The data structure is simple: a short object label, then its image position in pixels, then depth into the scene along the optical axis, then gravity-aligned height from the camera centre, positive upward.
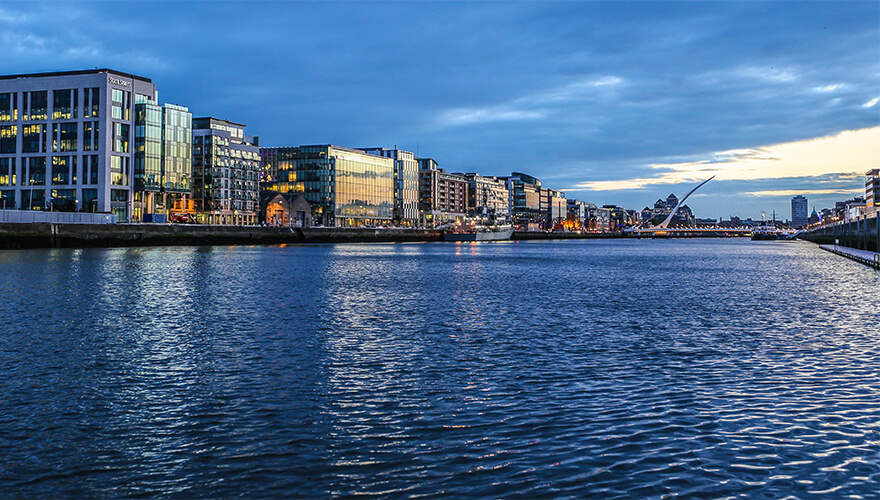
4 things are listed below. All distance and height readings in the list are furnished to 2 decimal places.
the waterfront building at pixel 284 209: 187.12 +7.63
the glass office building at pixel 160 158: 140.25 +15.64
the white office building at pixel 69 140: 133.75 +17.98
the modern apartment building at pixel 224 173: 165.62 +14.98
